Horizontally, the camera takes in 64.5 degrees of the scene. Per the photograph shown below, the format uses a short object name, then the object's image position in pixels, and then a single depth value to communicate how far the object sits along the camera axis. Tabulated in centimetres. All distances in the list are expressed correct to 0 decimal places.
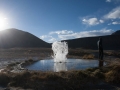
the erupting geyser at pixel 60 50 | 1141
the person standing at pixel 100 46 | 990
